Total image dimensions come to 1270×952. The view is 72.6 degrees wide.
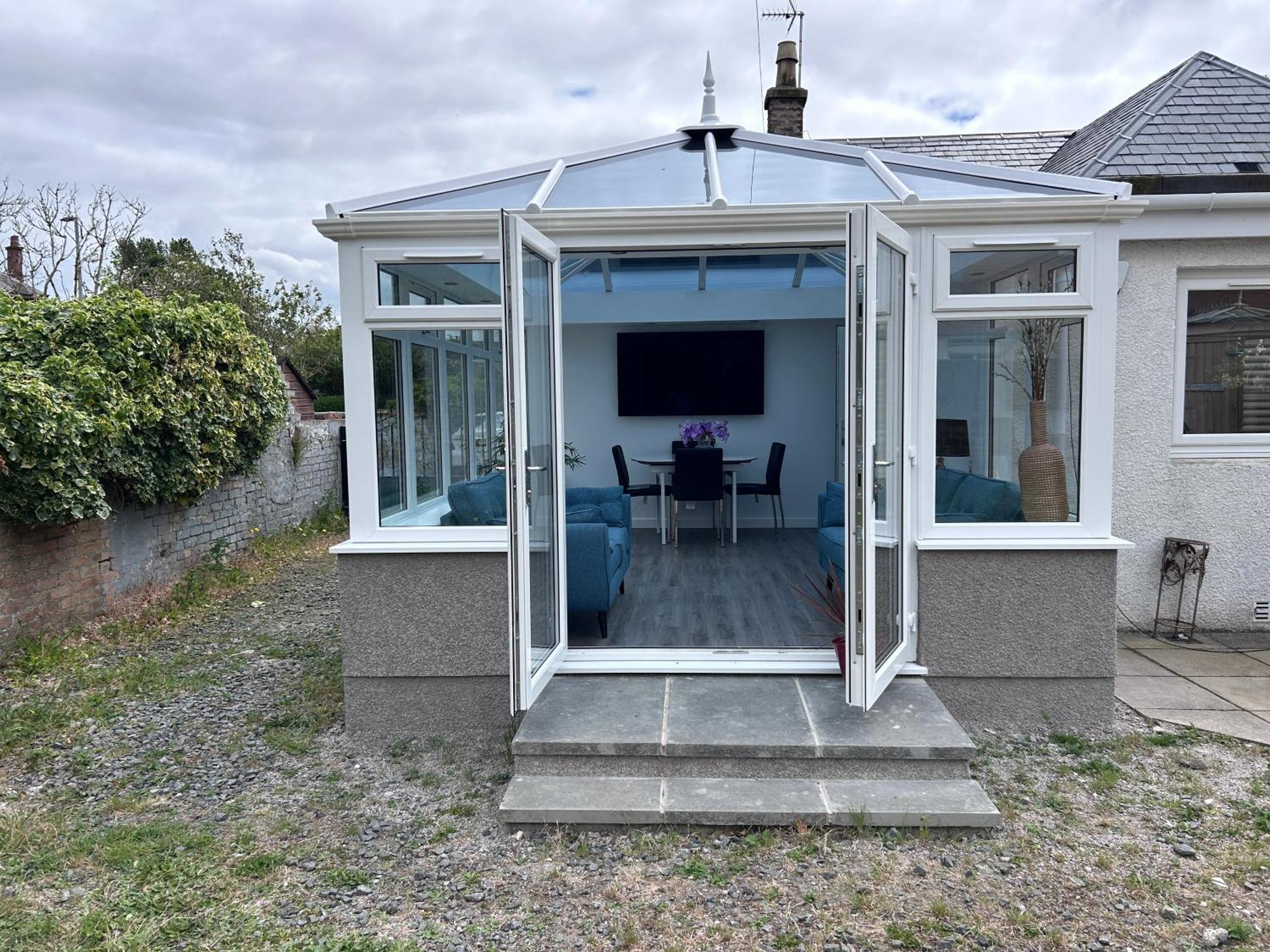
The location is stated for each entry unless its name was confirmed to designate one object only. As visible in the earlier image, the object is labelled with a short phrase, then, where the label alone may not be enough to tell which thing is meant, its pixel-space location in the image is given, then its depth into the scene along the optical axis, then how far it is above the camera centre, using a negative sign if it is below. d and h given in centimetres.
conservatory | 366 -4
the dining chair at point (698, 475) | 739 -51
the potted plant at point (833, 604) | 385 -107
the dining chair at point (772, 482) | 815 -64
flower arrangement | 830 -17
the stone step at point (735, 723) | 319 -120
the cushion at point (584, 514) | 541 -62
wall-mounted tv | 894 +44
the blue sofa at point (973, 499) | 382 -38
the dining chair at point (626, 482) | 827 -63
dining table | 799 -48
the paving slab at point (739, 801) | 296 -135
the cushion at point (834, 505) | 573 -62
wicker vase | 380 -28
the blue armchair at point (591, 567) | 446 -78
